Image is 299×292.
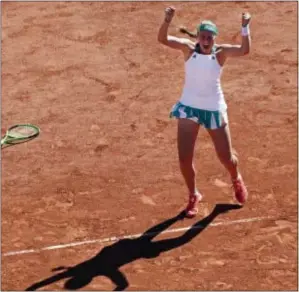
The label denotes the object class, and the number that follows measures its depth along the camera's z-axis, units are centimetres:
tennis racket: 2344
